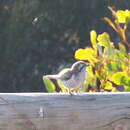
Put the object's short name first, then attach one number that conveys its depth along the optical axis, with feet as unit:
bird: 32.49
